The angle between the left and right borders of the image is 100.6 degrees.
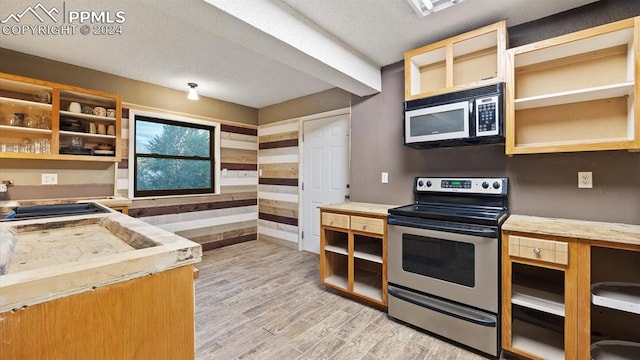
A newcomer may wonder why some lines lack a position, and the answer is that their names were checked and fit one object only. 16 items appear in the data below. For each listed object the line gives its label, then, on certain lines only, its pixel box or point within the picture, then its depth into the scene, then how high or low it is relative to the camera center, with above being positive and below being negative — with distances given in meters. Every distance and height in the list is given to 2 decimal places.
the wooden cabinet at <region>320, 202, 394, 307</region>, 2.32 -0.67
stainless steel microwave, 1.91 +0.49
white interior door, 3.58 +0.19
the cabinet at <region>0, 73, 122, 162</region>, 2.51 +0.61
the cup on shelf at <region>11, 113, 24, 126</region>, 2.52 +0.59
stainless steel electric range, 1.73 -0.59
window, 3.49 +0.37
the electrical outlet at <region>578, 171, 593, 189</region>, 1.83 +0.01
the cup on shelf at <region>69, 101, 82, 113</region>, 2.76 +0.77
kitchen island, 0.57 -0.29
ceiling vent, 1.80 +1.21
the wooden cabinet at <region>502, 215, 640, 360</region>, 1.48 -0.66
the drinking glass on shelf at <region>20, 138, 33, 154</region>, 2.54 +0.34
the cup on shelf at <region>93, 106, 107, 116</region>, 2.91 +0.78
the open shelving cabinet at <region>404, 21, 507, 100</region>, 1.96 +1.03
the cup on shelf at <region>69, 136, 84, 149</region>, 2.81 +0.42
